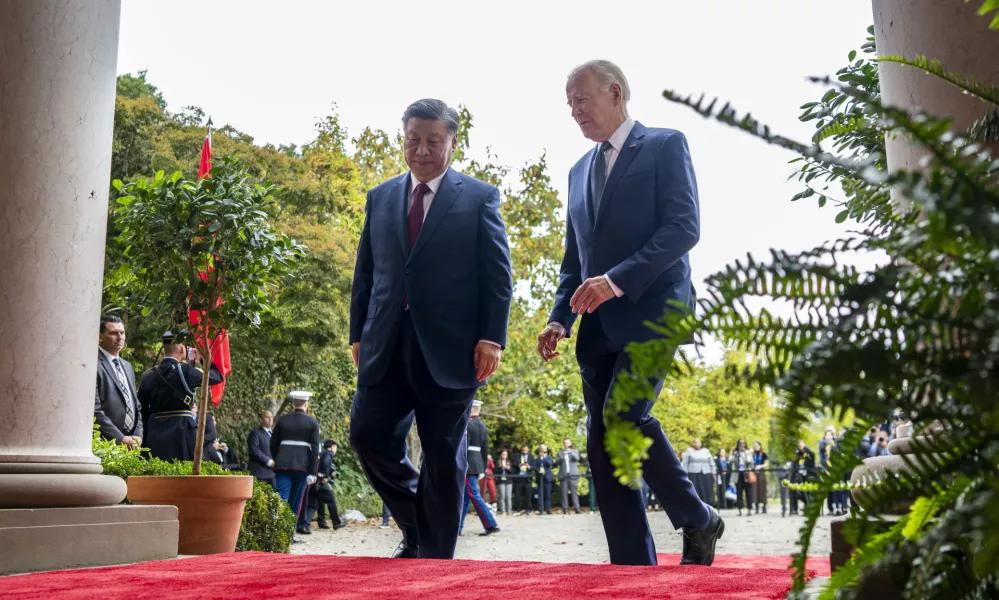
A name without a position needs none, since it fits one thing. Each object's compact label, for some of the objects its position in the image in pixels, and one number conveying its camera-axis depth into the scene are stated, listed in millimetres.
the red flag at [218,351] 10867
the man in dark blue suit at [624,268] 4320
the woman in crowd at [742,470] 24750
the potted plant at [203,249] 7293
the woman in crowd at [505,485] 28672
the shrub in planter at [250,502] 7137
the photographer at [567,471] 29816
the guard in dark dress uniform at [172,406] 10742
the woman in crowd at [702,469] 25953
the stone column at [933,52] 2756
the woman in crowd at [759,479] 25672
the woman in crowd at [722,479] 27094
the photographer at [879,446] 20141
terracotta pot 6230
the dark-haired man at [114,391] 9328
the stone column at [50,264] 4746
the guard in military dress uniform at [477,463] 16562
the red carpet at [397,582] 2910
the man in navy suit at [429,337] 4855
